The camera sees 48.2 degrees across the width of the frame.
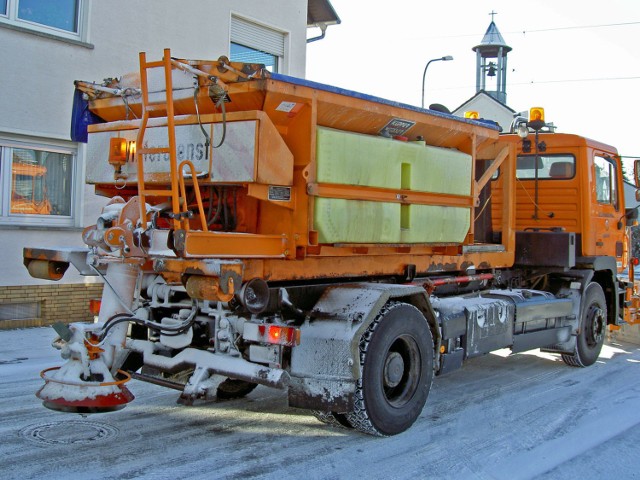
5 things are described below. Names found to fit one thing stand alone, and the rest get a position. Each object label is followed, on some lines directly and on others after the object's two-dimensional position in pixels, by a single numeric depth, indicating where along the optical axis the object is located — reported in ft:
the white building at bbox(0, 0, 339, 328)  31.35
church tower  135.85
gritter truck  15.98
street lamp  79.93
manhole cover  16.39
